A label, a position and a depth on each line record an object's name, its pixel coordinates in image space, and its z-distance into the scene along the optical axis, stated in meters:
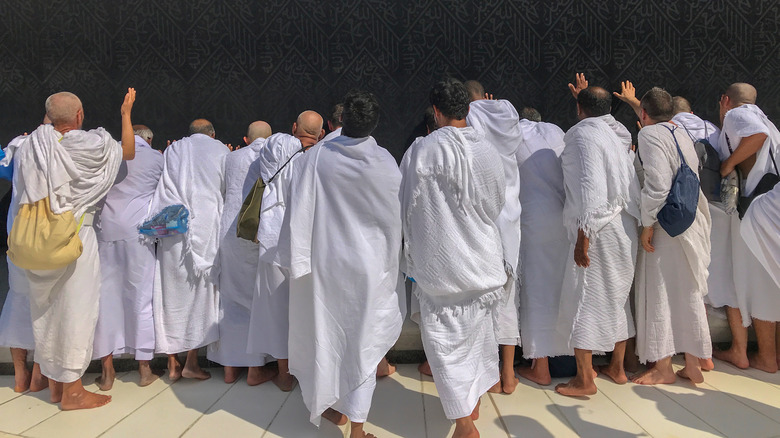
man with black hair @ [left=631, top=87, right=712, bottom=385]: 3.14
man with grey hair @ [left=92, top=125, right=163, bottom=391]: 3.38
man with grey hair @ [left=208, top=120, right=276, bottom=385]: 3.40
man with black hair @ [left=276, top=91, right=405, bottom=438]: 2.61
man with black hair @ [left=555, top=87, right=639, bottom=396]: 2.99
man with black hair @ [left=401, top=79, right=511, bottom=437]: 2.59
